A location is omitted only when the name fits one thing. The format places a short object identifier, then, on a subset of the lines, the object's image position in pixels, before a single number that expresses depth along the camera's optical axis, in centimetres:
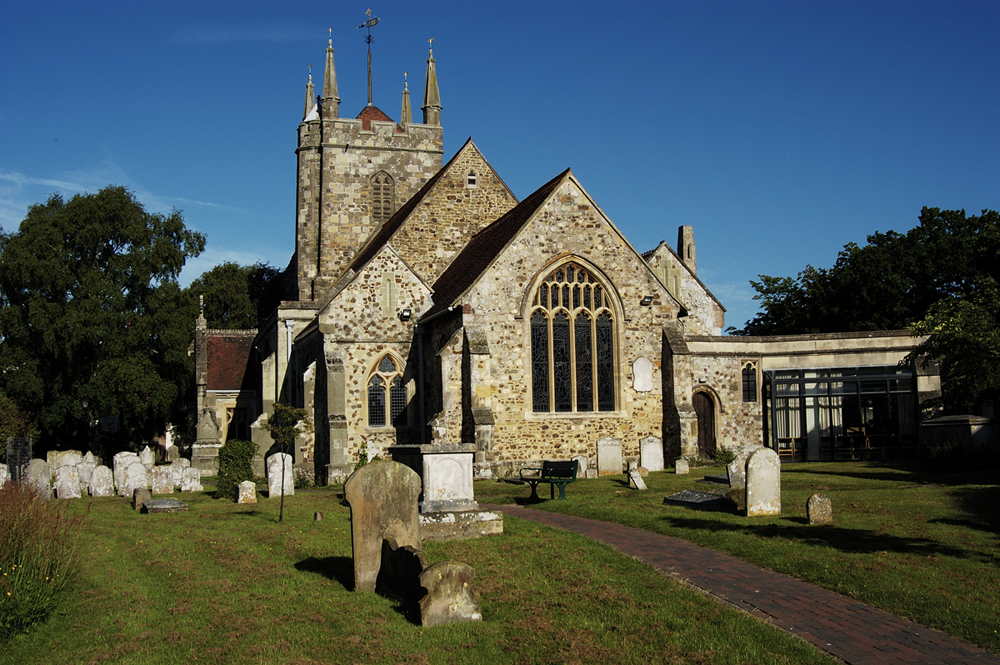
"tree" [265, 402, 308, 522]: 1908
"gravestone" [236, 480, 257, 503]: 2070
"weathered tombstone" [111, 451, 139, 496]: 2361
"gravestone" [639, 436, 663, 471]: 2427
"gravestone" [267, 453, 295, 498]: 2119
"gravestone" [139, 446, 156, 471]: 2688
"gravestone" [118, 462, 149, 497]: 2273
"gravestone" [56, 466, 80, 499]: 2258
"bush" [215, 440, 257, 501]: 2225
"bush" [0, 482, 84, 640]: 915
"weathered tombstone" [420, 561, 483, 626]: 878
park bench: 1911
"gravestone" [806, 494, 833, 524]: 1388
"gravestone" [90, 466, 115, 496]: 2333
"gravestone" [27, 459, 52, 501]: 2162
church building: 2552
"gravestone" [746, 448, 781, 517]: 1512
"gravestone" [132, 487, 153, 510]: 2012
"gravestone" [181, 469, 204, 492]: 2503
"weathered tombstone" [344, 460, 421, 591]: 1034
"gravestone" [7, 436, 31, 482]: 2238
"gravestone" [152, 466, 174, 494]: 2428
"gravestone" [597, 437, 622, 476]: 2353
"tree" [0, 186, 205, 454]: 3756
